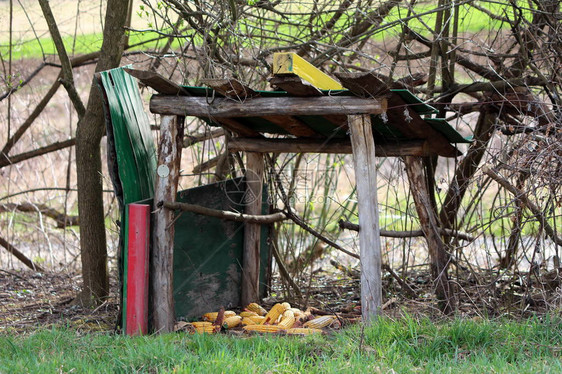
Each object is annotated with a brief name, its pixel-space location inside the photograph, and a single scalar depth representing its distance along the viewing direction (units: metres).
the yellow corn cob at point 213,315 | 13.66
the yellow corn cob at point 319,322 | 12.49
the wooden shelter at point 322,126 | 11.34
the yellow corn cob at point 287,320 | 12.26
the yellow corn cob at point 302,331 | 11.53
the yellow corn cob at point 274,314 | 13.32
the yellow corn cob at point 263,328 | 12.08
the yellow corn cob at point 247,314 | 13.97
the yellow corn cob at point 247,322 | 13.17
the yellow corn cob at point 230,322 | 13.04
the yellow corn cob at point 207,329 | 12.62
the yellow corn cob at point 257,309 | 14.39
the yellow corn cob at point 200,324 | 13.03
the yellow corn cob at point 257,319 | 13.34
